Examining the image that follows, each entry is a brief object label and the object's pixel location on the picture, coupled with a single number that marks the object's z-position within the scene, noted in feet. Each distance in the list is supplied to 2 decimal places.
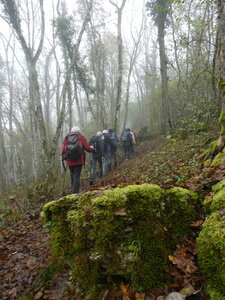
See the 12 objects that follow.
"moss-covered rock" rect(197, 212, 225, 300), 5.29
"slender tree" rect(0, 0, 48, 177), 26.73
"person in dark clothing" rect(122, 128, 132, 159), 42.83
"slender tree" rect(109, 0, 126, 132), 44.84
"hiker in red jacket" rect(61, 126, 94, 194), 19.10
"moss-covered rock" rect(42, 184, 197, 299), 6.62
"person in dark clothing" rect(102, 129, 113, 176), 31.04
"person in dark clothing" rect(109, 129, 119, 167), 34.52
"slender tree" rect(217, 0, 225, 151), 15.98
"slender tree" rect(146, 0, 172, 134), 41.60
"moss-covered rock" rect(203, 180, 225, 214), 6.93
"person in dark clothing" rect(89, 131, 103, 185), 28.96
